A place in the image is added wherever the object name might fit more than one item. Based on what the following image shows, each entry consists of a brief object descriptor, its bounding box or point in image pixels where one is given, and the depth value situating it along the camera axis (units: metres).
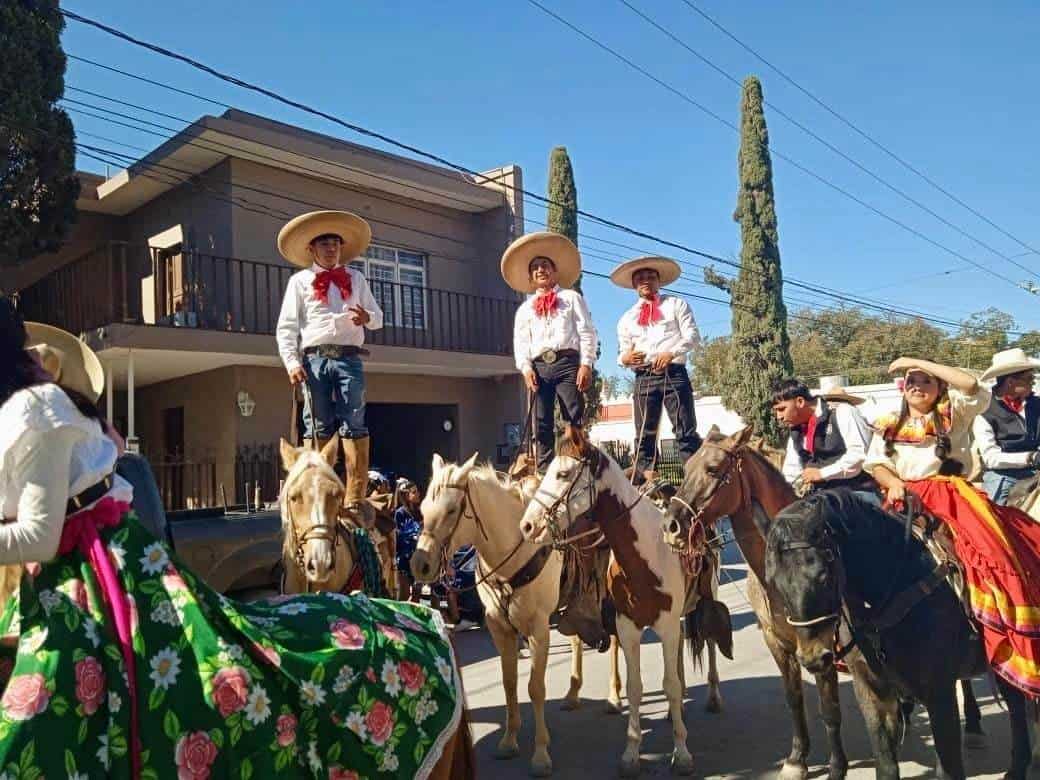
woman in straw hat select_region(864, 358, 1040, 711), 3.88
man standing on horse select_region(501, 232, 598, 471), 6.64
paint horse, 5.02
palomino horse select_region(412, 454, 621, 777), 5.33
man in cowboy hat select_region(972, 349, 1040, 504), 5.68
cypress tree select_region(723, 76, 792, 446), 24.91
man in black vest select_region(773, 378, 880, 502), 5.21
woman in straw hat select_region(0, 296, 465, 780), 1.94
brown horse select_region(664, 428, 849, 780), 4.70
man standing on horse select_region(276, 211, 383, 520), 5.88
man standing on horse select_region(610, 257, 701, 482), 6.89
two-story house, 12.00
